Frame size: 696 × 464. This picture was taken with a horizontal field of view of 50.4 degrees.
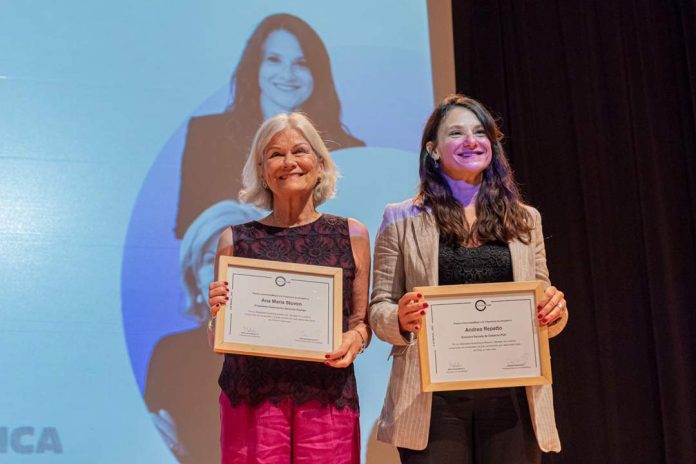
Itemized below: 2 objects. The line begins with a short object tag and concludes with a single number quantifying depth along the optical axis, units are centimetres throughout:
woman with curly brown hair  193
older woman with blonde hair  210
